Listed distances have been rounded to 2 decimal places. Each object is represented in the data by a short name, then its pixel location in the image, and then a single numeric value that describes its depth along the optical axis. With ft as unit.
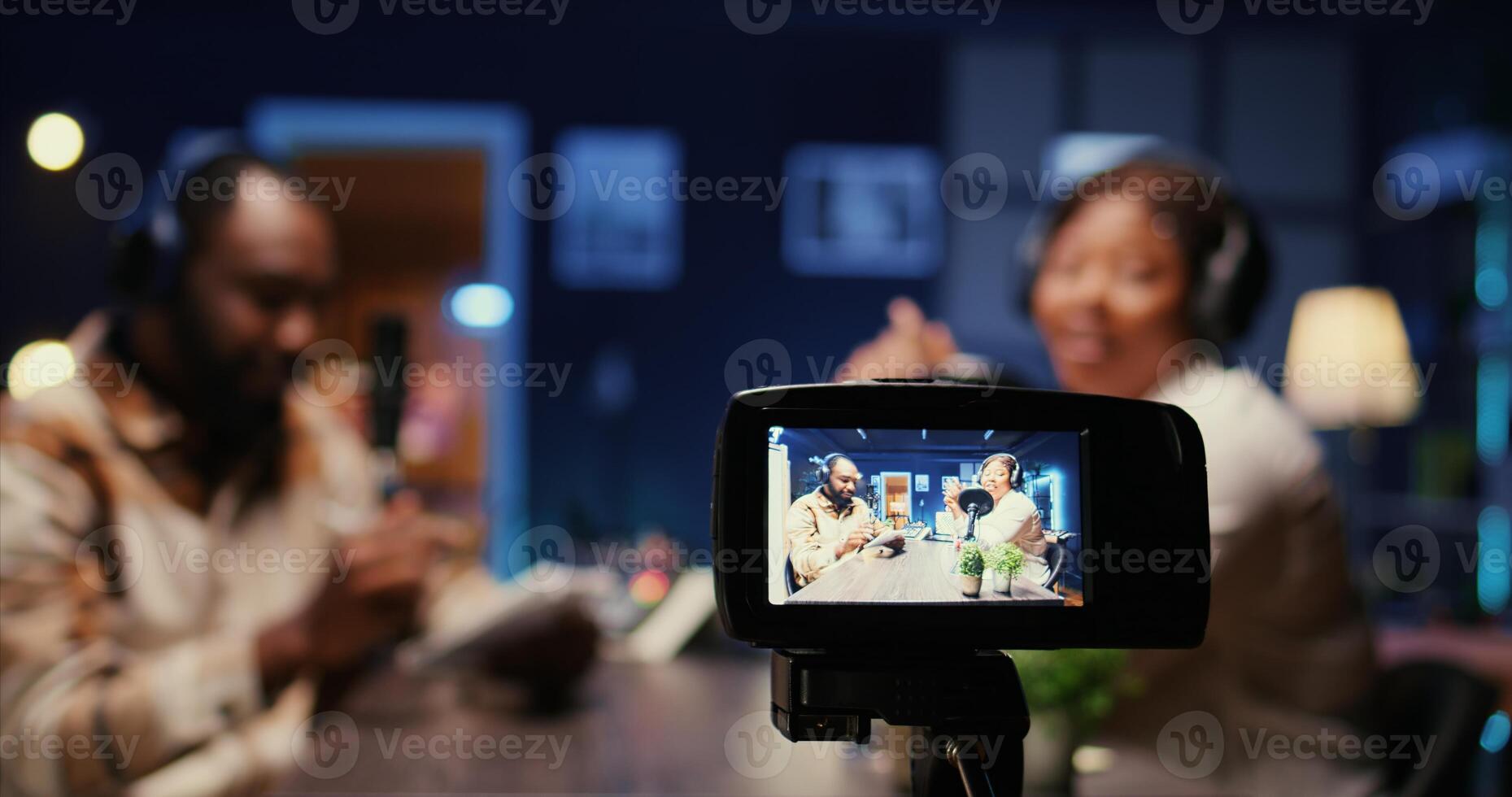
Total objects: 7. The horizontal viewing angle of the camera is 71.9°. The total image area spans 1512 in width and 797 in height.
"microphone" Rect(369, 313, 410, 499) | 8.40
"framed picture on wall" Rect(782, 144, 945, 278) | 9.01
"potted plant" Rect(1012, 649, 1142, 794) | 4.94
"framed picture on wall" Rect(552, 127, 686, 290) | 8.78
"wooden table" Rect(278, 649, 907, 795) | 5.56
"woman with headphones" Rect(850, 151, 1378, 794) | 8.05
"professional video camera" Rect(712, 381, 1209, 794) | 2.75
